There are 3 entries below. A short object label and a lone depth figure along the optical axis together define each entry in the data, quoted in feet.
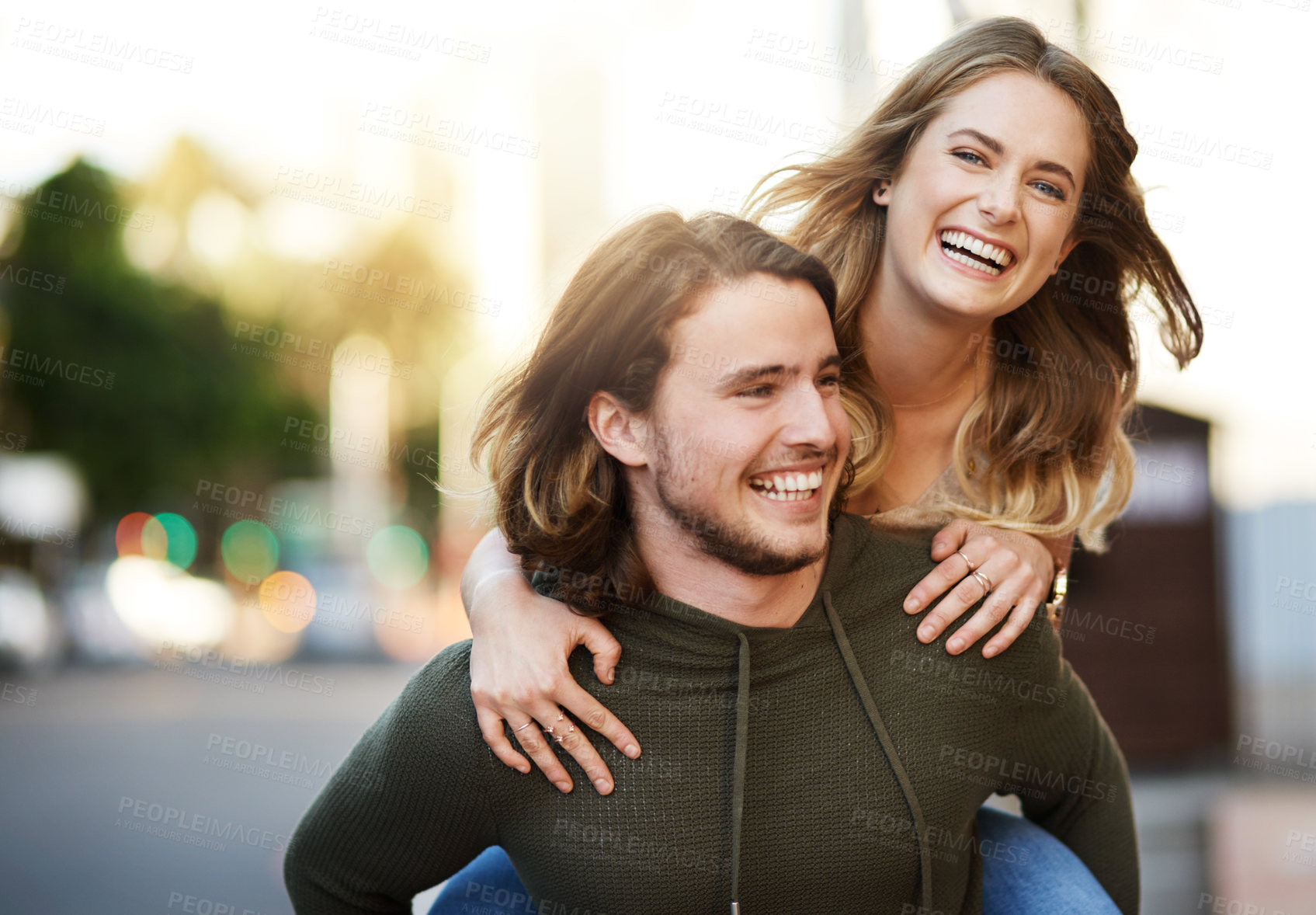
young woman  9.41
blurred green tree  75.46
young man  8.51
